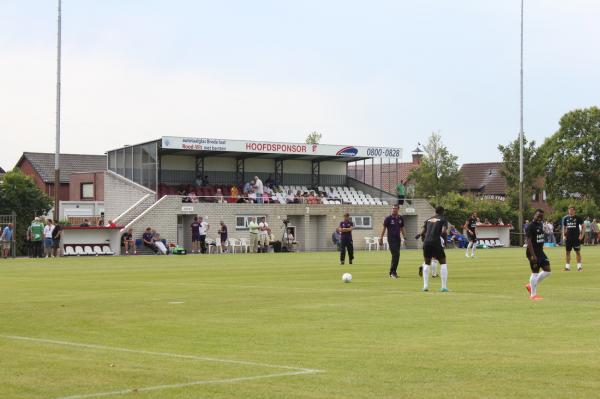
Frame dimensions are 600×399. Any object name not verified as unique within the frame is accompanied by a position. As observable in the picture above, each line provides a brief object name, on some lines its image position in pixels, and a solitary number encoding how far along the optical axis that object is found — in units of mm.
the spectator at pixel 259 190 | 67500
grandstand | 63500
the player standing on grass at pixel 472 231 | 46125
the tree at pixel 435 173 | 101250
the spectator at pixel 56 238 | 49656
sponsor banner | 68250
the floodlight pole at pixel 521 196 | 70962
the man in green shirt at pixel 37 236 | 49812
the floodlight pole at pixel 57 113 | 53812
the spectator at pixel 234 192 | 67350
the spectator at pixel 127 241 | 57281
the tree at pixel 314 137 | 107000
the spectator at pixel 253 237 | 60000
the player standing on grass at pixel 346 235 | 36031
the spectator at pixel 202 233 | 59509
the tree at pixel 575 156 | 101062
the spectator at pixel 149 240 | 58406
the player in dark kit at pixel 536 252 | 20500
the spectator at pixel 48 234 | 50594
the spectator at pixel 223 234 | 60525
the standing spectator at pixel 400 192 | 72125
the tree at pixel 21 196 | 66188
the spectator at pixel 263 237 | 61491
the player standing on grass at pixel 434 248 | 22156
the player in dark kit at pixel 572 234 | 32375
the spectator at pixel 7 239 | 51000
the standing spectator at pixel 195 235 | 59125
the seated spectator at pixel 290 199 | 68375
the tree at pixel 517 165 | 101062
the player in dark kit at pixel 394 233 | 28295
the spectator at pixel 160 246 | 57950
